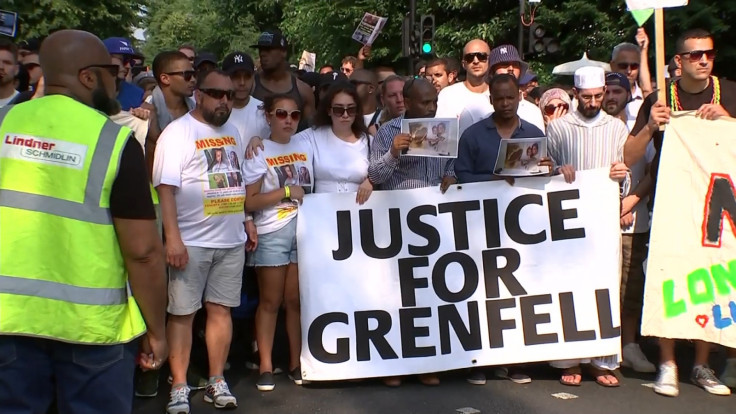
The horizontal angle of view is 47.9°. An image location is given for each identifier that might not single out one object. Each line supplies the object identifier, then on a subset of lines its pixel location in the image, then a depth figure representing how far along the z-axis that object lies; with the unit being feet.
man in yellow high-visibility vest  9.08
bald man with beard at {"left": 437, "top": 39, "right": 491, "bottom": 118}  20.89
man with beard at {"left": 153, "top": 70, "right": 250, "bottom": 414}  15.76
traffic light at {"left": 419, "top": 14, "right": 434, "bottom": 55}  53.11
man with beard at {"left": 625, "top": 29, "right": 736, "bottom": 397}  17.42
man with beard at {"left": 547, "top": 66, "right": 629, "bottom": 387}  18.30
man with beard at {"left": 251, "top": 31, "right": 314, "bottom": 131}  20.80
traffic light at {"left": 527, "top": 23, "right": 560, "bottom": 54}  55.88
